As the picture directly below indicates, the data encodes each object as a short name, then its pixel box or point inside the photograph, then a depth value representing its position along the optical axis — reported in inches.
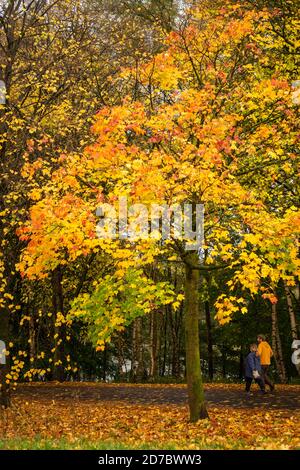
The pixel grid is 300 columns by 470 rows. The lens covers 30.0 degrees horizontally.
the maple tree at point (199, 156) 487.8
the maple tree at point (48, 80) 673.0
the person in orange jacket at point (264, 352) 811.4
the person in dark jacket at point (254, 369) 772.0
